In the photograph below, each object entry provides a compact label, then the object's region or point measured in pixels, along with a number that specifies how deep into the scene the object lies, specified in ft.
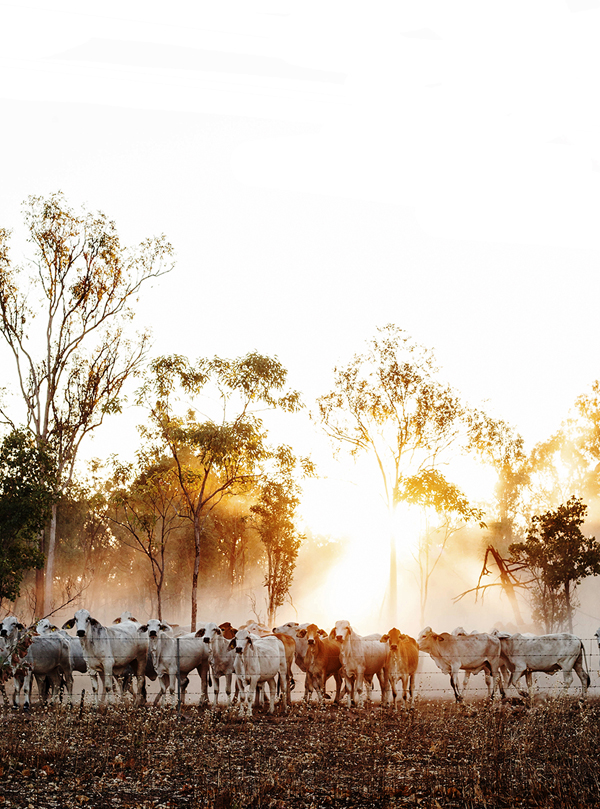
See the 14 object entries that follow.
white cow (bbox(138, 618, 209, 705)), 61.05
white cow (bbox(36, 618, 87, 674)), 64.18
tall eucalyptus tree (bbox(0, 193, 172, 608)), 101.91
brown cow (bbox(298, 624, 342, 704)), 66.44
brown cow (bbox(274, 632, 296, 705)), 64.13
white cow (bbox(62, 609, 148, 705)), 58.75
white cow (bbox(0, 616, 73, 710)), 57.88
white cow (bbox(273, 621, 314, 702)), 66.85
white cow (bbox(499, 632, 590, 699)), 66.85
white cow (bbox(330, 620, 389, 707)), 64.59
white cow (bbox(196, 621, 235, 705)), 63.31
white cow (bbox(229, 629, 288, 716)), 56.90
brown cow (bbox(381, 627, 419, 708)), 64.03
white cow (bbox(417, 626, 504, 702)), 66.90
